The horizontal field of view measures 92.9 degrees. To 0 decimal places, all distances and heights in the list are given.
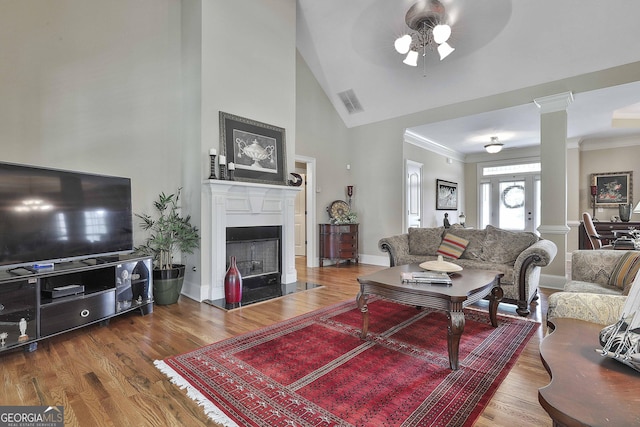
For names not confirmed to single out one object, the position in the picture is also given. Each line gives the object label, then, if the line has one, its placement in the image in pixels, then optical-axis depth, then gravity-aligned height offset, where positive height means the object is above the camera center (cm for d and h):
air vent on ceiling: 581 +223
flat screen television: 232 +0
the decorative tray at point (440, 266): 268 -47
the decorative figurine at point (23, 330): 221 -84
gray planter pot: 340 -80
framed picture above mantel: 384 +89
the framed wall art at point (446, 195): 734 +47
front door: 748 +29
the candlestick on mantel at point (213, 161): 357 +64
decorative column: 420 +54
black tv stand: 219 -68
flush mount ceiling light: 620 +138
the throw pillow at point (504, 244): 355 -37
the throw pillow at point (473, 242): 389 -37
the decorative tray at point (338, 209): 606 +11
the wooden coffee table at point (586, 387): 79 -53
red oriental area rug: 158 -103
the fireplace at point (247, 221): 367 -9
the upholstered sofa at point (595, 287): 151 -48
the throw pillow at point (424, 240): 428 -38
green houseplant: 343 -34
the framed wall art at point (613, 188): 631 +53
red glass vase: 345 -81
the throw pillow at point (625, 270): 224 -44
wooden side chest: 576 -53
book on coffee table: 241 -52
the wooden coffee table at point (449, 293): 204 -60
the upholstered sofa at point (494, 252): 311 -47
